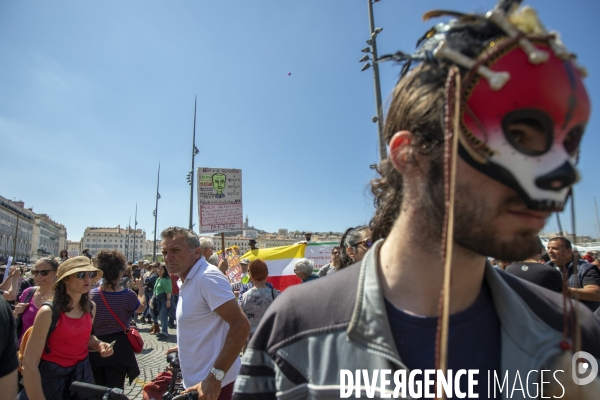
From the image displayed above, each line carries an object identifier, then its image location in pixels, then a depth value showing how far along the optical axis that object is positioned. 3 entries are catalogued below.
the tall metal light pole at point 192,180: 16.95
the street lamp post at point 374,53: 7.78
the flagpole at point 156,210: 28.59
